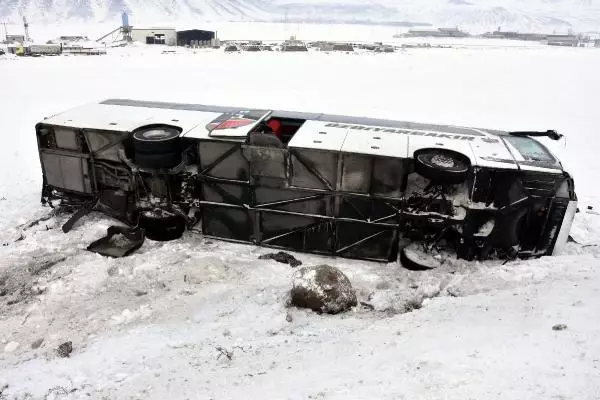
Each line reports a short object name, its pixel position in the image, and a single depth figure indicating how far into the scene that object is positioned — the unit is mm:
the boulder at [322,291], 6680
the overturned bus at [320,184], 7828
